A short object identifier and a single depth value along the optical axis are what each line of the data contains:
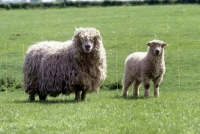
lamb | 18.45
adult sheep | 17.20
